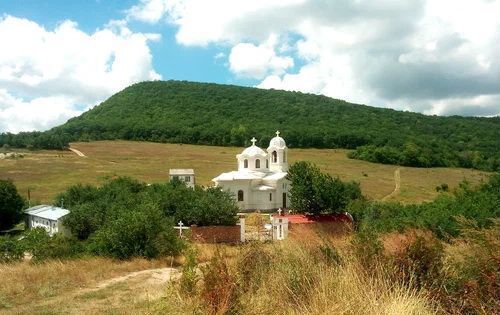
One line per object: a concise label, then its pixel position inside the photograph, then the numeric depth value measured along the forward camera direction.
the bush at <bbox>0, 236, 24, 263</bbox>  17.60
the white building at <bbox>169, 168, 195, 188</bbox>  57.76
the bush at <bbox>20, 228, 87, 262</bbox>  17.02
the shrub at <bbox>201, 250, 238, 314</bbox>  5.34
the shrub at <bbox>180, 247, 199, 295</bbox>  5.99
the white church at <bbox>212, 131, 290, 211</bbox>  51.00
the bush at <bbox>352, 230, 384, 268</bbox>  5.87
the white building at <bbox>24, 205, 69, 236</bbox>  38.84
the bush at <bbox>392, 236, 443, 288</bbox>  5.63
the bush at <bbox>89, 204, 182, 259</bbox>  16.17
